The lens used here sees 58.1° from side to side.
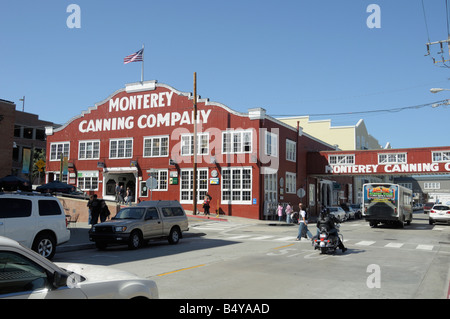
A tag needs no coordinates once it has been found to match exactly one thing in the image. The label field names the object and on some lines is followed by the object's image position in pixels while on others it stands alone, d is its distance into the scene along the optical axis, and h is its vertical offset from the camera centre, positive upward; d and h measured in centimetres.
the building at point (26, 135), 6107 +821
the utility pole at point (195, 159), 3256 +227
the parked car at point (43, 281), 389 -96
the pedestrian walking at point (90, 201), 2028 -73
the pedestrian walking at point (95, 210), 2006 -114
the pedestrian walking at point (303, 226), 1742 -171
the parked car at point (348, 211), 4086 -235
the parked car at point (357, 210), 4387 -239
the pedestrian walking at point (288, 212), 3185 -192
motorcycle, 1348 -179
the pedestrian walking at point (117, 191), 3719 -36
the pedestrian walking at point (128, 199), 3466 -102
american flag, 3616 +1166
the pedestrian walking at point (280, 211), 3388 -199
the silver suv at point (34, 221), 1151 -102
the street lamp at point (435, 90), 2321 +566
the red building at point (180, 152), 3425 +336
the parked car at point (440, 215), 3141 -206
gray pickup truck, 1516 -151
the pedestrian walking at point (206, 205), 3281 -142
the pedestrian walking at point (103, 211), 2024 -123
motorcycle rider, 1371 -115
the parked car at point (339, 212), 3609 -216
